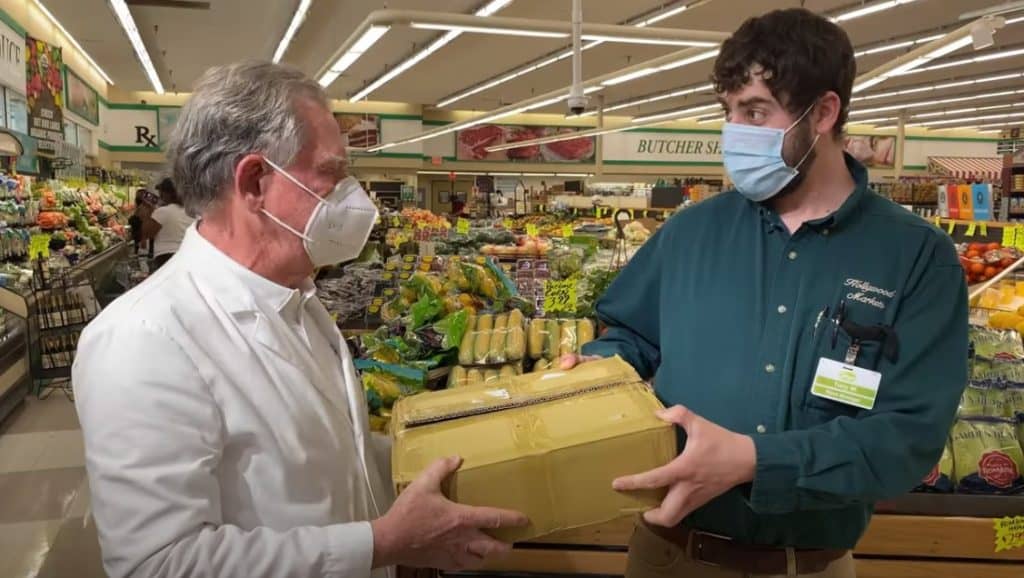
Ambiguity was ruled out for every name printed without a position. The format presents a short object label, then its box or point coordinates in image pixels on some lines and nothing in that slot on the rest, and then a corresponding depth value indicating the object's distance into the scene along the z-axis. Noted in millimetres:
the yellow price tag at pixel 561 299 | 3811
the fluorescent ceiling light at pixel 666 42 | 7652
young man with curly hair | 1333
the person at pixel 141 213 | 9383
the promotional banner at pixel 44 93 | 10273
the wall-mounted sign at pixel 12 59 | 8727
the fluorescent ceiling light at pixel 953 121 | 21225
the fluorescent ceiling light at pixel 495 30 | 7254
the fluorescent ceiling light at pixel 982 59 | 12493
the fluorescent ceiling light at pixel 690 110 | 18953
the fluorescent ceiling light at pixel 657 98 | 17894
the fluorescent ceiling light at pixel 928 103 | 17778
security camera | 7822
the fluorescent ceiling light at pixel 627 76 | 8875
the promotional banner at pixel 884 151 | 25672
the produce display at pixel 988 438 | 2594
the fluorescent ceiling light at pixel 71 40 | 12309
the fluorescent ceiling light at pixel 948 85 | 15616
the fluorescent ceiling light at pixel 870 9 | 9195
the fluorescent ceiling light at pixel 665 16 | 10461
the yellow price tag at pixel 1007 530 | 2557
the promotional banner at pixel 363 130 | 21406
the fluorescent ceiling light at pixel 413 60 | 9234
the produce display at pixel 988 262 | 5043
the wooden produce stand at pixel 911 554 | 2580
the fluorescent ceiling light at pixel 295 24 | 10262
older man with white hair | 1196
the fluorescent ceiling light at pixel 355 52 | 7574
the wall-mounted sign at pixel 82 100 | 14584
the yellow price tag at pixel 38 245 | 6348
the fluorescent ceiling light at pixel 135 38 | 9242
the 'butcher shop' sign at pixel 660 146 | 23844
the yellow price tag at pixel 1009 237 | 5098
